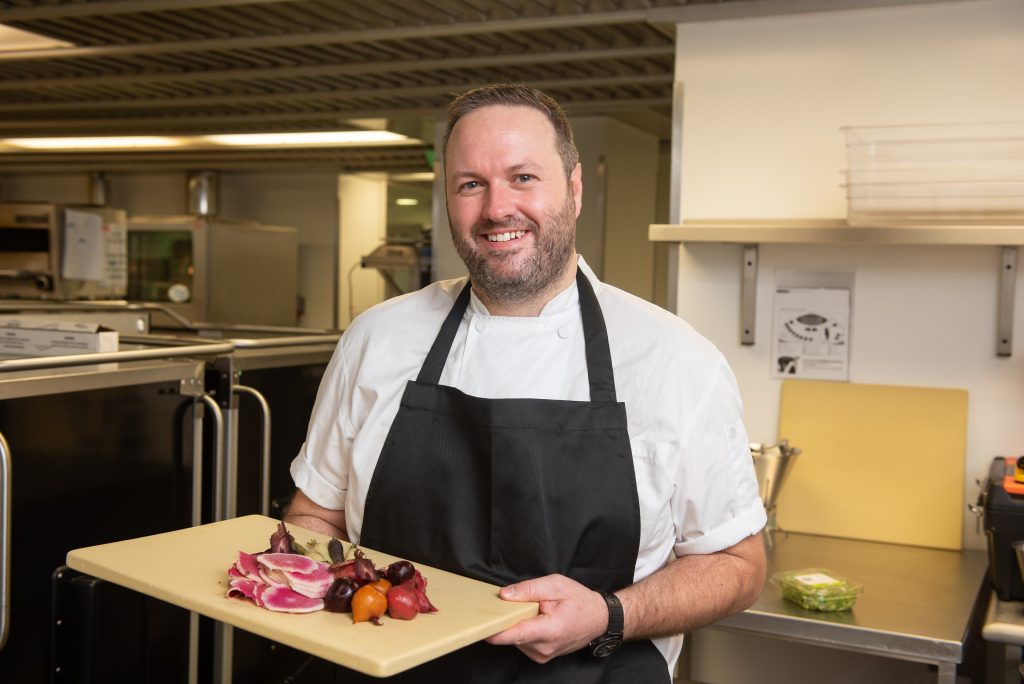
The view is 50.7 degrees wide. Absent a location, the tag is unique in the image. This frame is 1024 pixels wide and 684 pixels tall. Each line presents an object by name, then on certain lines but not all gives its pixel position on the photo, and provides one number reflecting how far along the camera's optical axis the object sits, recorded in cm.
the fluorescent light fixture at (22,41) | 336
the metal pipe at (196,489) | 252
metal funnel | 245
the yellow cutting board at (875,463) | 254
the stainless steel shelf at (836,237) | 224
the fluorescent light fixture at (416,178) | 712
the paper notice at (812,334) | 264
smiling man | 152
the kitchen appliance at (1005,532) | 203
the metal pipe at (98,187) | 745
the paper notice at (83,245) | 556
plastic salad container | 206
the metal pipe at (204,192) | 714
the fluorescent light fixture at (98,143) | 556
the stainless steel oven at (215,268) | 639
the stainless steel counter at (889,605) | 194
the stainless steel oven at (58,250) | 551
